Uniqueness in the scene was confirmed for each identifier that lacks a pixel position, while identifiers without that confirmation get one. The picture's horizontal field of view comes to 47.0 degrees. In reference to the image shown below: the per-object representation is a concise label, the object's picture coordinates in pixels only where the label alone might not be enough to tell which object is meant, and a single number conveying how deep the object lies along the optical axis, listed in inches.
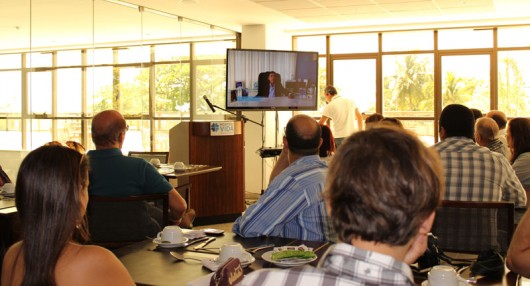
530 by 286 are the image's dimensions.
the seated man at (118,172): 148.8
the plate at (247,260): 87.8
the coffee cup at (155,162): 245.3
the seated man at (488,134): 200.5
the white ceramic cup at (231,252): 89.2
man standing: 406.0
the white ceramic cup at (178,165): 230.3
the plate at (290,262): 87.7
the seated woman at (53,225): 66.6
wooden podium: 298.0
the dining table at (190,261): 84.0
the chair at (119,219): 126.3
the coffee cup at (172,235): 103.4
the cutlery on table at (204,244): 101.9
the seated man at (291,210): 112.2
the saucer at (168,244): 102.1
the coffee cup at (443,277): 76.7
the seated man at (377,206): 46.7
